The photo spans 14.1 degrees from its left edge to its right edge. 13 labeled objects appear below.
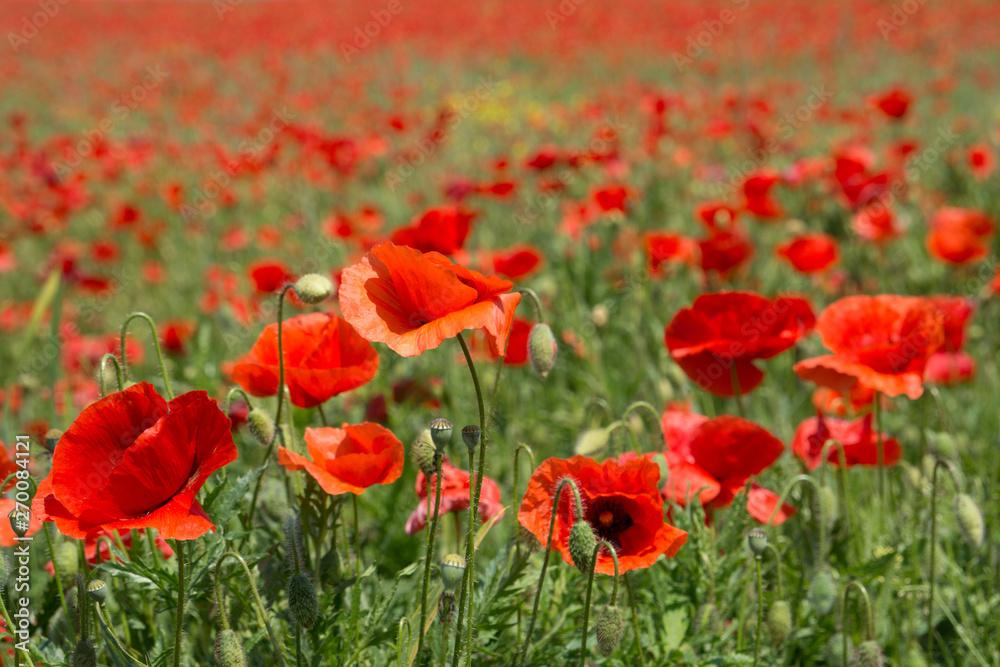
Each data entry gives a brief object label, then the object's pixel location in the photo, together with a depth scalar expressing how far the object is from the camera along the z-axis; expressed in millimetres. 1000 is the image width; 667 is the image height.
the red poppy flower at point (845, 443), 1958
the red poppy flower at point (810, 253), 2365
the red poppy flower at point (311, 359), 1851
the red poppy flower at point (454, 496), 1868
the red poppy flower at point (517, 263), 2320
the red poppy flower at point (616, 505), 1802
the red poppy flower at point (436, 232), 2174
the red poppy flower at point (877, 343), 1877
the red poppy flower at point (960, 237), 2488
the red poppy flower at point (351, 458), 1805
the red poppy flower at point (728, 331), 1918
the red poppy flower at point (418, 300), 1755
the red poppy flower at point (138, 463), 1740
